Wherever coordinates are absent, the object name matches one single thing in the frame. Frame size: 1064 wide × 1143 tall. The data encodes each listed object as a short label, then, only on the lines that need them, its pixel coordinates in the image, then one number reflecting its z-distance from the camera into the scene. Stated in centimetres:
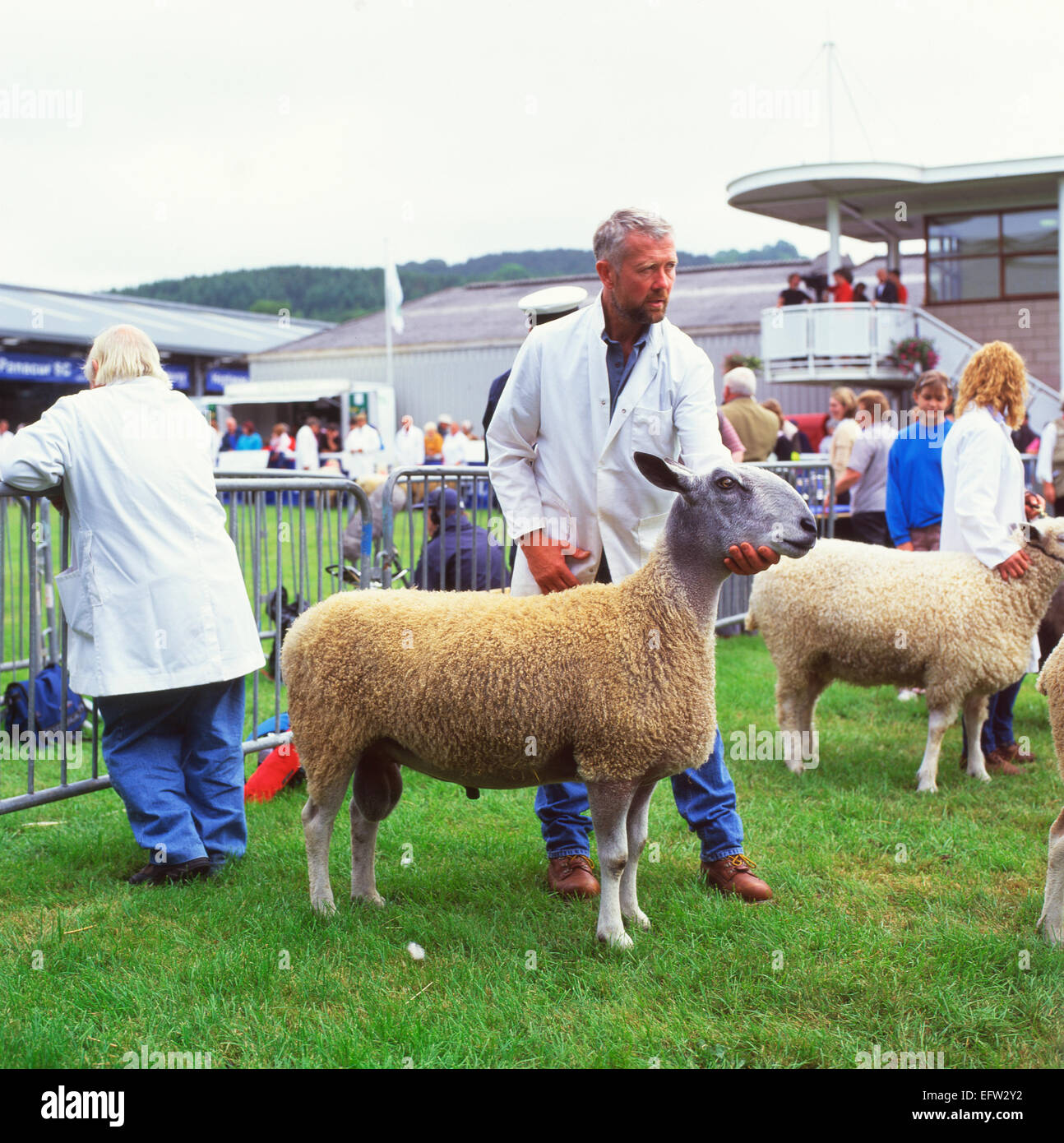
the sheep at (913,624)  566
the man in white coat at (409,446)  2428
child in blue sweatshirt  714
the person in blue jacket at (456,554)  694
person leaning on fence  429
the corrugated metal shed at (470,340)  2988
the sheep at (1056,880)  361
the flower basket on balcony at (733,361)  1354
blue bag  614
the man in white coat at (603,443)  394
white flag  3038
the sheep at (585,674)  353
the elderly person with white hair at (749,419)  1025
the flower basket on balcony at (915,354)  2216
